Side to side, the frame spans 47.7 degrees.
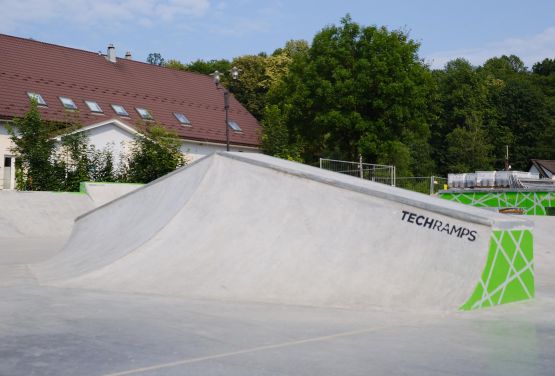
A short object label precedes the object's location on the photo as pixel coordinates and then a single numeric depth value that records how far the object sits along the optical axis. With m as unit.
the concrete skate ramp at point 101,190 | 22.91
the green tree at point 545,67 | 88.50
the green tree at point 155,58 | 96.88
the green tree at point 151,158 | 26.17
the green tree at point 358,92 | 36.31
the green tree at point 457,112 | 57.44
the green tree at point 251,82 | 51.94
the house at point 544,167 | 58.12
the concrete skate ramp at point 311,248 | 6.91
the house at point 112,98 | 29.47
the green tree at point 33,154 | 23.55
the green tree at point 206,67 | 62.22
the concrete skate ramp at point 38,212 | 18.69
